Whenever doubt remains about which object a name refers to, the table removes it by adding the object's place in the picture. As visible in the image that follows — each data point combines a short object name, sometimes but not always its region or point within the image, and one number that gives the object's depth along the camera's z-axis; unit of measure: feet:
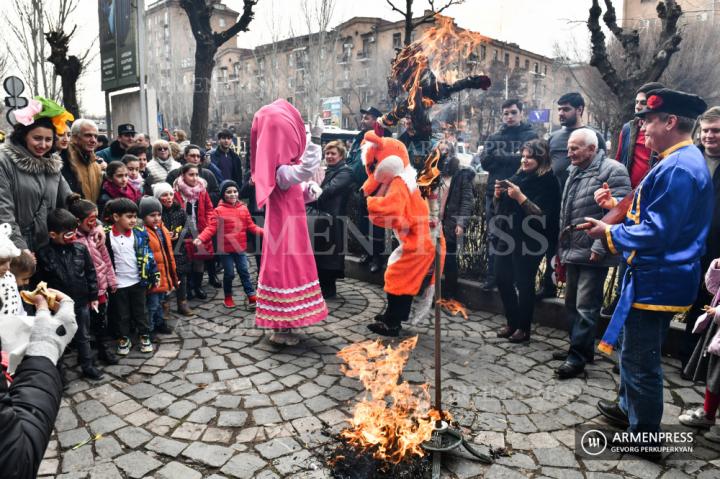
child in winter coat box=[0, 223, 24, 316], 8.61
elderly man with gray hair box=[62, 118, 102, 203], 17.40
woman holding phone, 17.17
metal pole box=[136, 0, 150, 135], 33.91
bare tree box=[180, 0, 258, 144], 38.88
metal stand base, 10.55
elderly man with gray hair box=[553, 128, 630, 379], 14.70
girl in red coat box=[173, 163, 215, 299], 20.84
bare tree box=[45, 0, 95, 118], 49.19
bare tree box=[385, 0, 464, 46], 32.73
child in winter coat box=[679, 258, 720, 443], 11.78
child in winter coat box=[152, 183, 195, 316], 19.38
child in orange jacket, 17.49
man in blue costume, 10.28
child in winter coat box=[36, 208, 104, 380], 13.89
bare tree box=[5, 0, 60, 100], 73.05
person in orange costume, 16.66
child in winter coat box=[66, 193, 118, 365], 15.01
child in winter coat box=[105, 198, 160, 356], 16.24
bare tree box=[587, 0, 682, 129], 36.96
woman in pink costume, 16.26
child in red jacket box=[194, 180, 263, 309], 21.30
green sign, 34.96
